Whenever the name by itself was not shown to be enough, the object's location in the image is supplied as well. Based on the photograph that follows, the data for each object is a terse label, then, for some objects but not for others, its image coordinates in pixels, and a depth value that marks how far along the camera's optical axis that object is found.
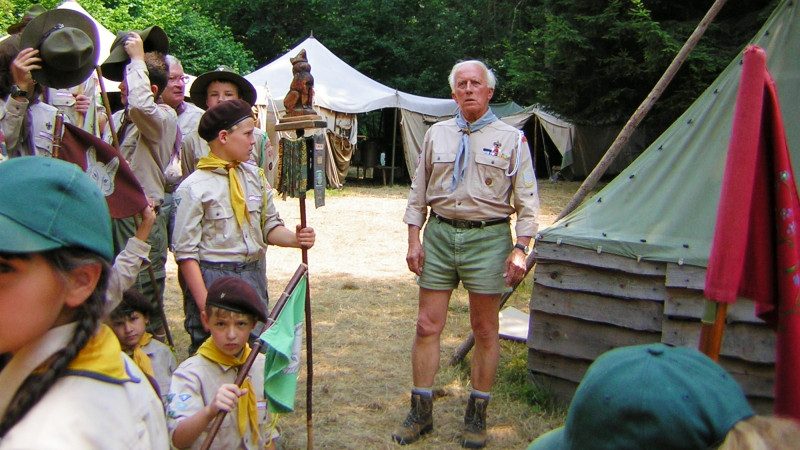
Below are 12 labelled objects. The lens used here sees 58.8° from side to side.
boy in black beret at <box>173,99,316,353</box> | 3.38
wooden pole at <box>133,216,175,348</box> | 3.85
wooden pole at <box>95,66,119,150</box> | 3.83
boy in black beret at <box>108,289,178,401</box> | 3.28
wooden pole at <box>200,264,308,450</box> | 2.56
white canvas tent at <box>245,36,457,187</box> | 16.77
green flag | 2.95
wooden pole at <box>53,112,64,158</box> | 3.35
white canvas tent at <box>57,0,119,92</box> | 10.91
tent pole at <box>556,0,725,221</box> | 4.11
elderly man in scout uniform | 3.83
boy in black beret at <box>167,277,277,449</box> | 2.91
